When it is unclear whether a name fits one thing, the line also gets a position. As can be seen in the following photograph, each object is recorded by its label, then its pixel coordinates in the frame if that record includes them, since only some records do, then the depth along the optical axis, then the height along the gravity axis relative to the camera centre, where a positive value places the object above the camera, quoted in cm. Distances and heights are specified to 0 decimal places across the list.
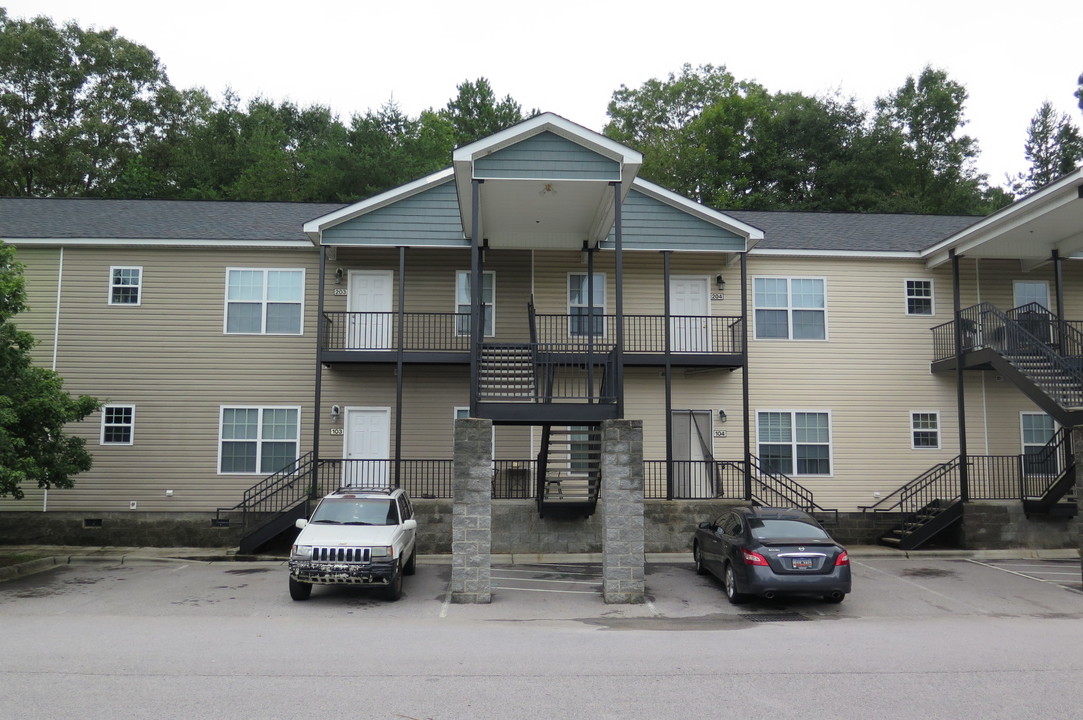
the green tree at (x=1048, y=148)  4678 +1762
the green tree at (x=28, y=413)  1374 +32
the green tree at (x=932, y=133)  4453 +1739
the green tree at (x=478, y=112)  4891 +1991
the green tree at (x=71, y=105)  4044 +1729
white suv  1226 -173
